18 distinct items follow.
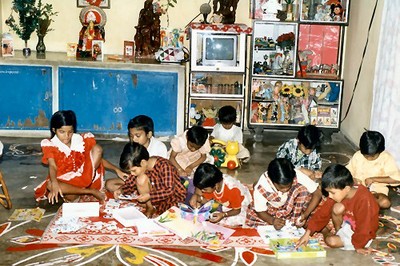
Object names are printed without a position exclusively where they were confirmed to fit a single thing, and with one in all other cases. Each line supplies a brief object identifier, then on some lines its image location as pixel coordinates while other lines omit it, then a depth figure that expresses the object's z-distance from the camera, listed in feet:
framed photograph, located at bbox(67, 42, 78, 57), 22.52
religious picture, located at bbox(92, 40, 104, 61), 22.38
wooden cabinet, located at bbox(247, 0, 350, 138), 22.36
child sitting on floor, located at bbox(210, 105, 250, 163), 18.81
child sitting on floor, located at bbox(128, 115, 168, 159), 15.34
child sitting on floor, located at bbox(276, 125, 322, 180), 15.87
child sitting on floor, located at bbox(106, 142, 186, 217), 13.51
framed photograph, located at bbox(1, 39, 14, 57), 21.74
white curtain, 17.71
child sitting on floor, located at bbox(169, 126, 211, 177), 16.69
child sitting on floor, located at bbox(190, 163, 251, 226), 12.77
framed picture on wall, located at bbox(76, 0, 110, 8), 23.30
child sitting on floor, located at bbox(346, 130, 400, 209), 14.64
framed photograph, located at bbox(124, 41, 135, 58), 23.06
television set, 21.99
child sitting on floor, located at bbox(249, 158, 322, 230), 13.06
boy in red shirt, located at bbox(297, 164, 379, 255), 12.03
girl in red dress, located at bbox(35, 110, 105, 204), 14.79
